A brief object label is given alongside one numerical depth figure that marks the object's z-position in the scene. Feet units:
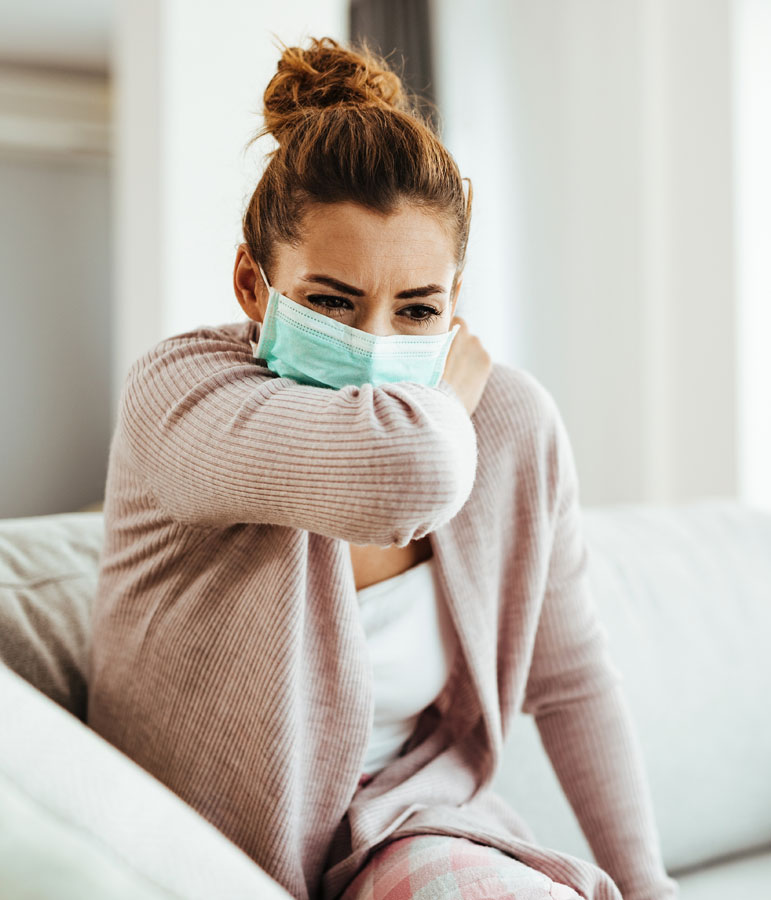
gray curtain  11.13
